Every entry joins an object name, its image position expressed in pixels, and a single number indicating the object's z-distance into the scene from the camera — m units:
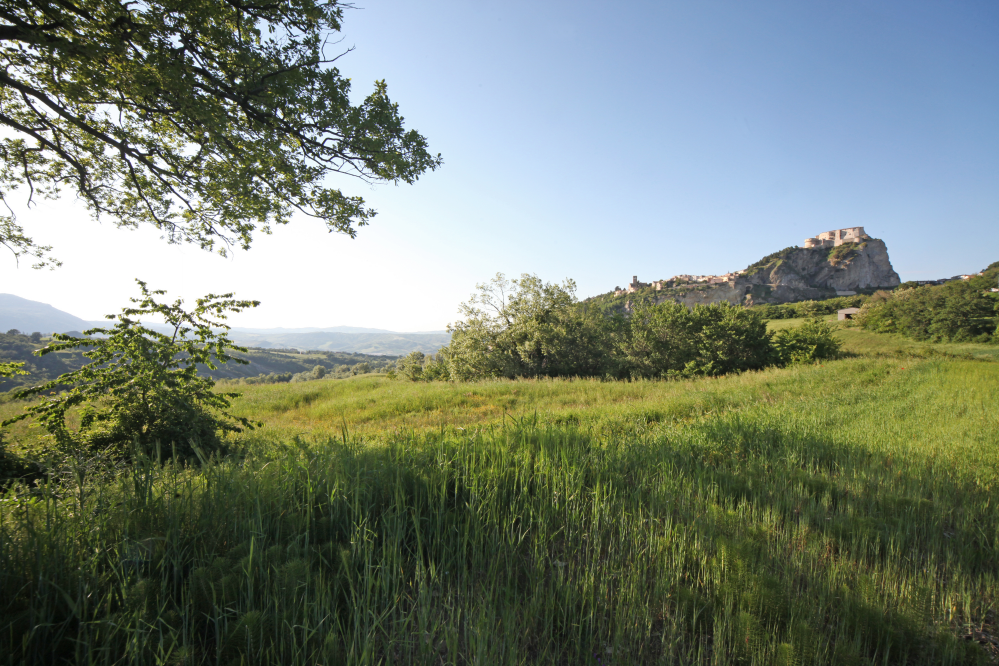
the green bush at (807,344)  23.86
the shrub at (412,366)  38.06
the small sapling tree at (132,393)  5.10
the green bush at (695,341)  25.14
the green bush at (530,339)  26.05
